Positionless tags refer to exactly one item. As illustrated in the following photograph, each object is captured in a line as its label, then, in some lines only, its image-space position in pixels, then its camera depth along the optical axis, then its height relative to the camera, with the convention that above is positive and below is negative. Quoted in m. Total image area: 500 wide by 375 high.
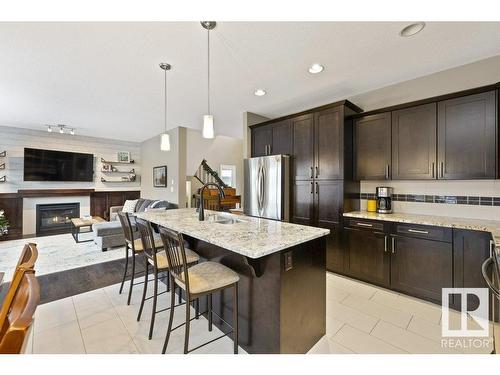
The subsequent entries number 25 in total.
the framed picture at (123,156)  6.96 +0.99
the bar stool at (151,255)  1.96 -0.63
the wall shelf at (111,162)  6.66 +0.81
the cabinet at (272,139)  3.70 +0.85
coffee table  4.95 -0.78
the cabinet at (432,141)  2.28 +0.54
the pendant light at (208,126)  2.20 +0.62
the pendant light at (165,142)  3.00 +0.62
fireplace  5.71 -0.76
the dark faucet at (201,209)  2.37 -0.22
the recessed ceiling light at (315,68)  2.58 +1.40
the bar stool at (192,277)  1.53 -0.66
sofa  4.32 -0.91
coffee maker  3.03 -0.17
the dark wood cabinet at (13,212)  5.20 -0.57
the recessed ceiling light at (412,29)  1.90 +1.38
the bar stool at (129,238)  2.44 -0.57
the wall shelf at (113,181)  6.69 +0.22
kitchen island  1.51 -0.69
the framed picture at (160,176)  5.76 +0.31
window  7.94 +0.49
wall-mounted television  5.51 +0.60
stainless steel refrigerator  3.55 +0.01
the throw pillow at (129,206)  6.17 -0.50
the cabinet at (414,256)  2.19 -0.78
